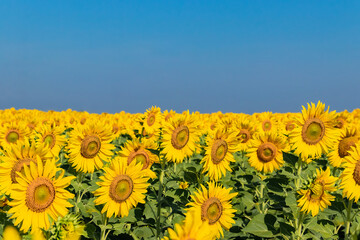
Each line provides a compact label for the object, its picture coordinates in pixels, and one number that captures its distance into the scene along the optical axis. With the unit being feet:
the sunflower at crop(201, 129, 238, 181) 20.61
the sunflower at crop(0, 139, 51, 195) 14.71
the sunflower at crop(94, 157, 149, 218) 16.83
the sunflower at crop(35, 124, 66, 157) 26.63
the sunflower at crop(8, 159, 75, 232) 13.33
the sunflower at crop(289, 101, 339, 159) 20.77
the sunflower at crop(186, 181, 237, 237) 16.47
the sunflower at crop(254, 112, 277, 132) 41.94
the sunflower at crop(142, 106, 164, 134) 33.73
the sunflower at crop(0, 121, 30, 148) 32.91
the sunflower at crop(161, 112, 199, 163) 21.26
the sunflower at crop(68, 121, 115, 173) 21.88
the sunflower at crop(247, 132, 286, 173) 25.13
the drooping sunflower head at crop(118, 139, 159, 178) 22.80
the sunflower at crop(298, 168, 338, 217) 16.72
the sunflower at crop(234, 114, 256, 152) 31.91
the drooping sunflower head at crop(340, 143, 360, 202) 17.49
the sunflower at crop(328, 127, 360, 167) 23.12
